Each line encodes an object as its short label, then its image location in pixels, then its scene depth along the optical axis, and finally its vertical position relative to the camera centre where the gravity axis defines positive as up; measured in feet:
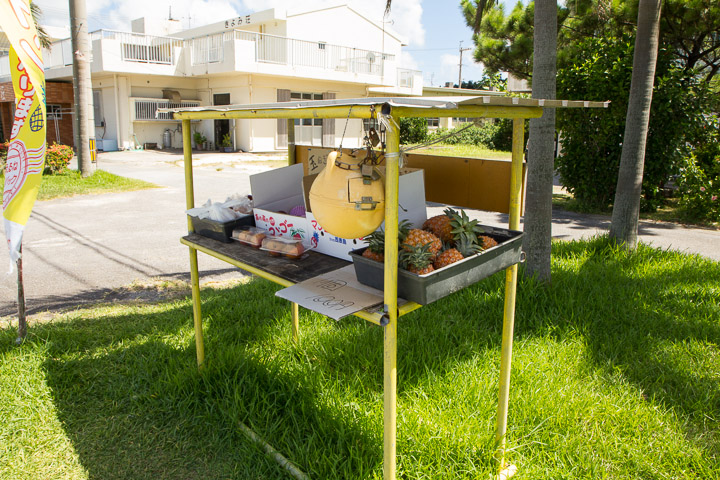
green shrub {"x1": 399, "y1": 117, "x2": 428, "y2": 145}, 78.18 +1.39
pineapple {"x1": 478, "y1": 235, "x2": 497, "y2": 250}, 6.95 -1.30
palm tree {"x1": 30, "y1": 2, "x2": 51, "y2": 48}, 44.65 +9.19
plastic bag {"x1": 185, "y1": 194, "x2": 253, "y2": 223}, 9.53 -1.34
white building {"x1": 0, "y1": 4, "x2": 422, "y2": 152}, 64.59 +7.92
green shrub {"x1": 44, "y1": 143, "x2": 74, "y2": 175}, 38.73 -1.87
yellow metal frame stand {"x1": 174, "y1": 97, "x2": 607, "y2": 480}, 5.39 -0.55
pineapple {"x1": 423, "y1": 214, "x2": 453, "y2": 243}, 7.13 -1.16
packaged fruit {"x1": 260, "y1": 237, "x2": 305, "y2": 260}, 8.25 -1.70
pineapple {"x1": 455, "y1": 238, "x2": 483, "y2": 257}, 6.68 -1.33
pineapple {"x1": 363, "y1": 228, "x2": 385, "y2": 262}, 6.38 -1.29
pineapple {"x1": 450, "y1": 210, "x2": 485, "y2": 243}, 6.82 -1.11
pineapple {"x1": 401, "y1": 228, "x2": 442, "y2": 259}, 6.28 -1.19
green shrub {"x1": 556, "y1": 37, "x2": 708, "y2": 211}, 25.94 +1.30
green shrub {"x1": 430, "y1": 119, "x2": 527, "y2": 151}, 60.55 +0.88
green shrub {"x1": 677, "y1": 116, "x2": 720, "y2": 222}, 26.55 -1.60
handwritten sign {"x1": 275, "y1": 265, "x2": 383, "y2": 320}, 5.93 -1.85
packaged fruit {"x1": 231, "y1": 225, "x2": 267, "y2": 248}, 8.93 -1.65
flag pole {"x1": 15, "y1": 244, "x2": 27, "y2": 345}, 11.49 -3.88
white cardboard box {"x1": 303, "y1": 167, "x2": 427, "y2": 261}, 7.43 -1.01
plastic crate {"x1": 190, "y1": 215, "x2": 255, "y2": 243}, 9.37 -1.60
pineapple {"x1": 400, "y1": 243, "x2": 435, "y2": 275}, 5.97 -1.33
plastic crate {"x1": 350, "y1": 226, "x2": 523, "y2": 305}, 5.87 -1.54
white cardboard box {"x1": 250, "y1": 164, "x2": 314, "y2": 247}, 8.87 -1.17
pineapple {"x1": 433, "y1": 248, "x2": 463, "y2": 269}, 6.25 -1.36
